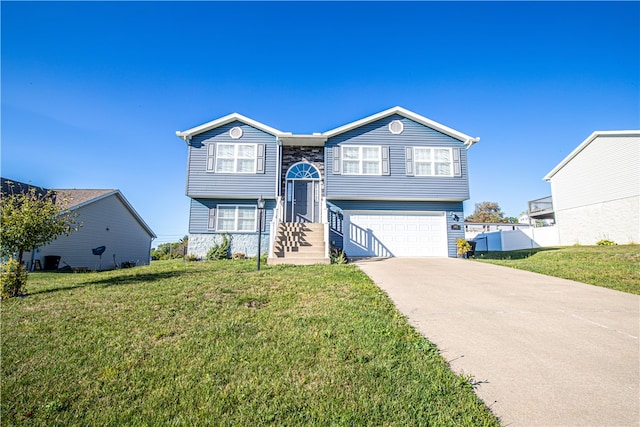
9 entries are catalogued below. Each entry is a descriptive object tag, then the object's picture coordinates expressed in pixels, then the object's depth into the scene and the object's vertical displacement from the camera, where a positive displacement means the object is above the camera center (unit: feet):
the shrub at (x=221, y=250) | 41.47 -0.43
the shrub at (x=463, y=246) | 41.11 +0.31
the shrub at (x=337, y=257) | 32.12 -1.07
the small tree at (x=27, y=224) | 21.42 +1.73
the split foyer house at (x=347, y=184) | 42.65 +9.67
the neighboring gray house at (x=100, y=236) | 47.06 +2.12
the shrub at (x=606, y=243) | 49.62 +1.03
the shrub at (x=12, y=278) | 20.02 -2.28
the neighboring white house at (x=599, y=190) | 49.90 +11.58
